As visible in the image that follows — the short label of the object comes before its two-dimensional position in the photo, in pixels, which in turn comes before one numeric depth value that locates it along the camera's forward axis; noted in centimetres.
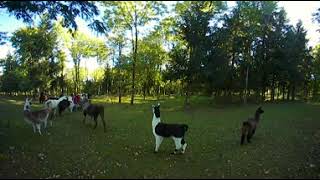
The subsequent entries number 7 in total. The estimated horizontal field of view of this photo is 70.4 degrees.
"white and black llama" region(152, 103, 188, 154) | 942
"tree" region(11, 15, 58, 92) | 3100
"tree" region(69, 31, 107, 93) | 2671
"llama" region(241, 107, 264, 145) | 1117
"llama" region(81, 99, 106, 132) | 1444
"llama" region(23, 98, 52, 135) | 1215
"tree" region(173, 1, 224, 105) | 2657
